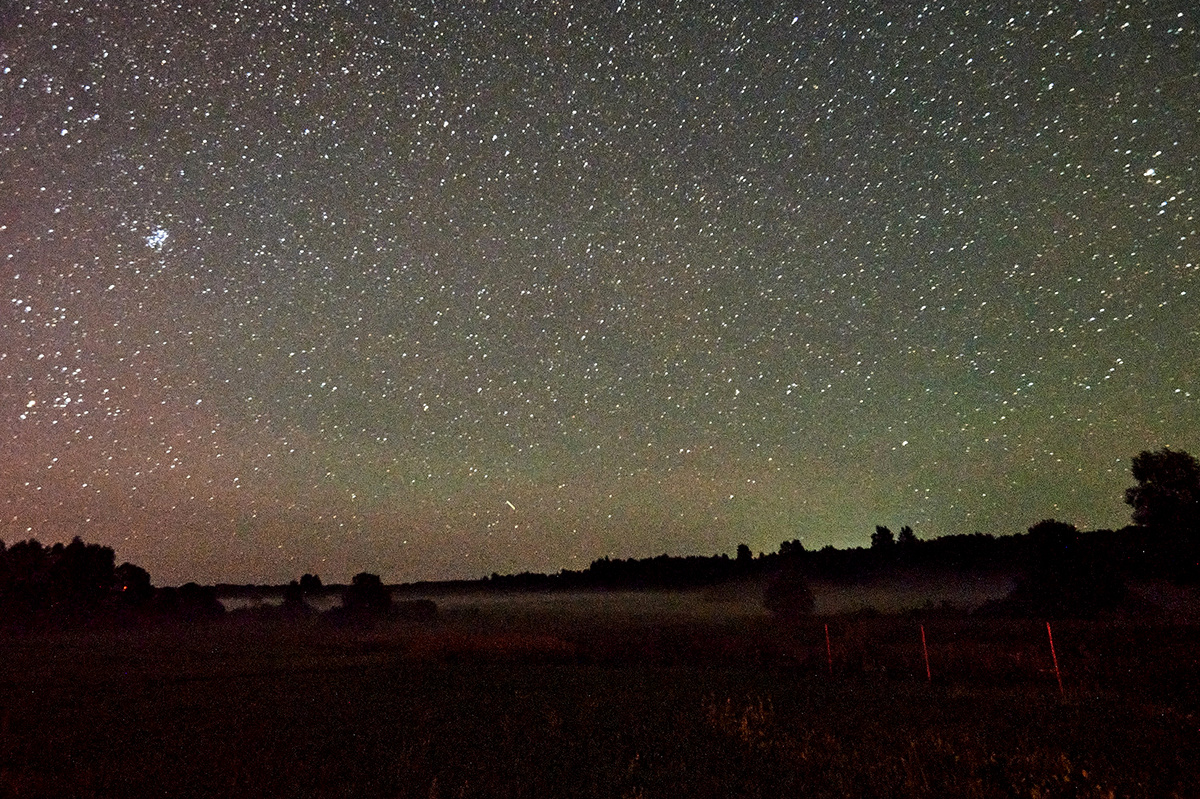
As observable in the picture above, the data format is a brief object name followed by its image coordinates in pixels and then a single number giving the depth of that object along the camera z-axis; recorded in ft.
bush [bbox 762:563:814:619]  250.37
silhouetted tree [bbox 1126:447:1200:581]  160.25
